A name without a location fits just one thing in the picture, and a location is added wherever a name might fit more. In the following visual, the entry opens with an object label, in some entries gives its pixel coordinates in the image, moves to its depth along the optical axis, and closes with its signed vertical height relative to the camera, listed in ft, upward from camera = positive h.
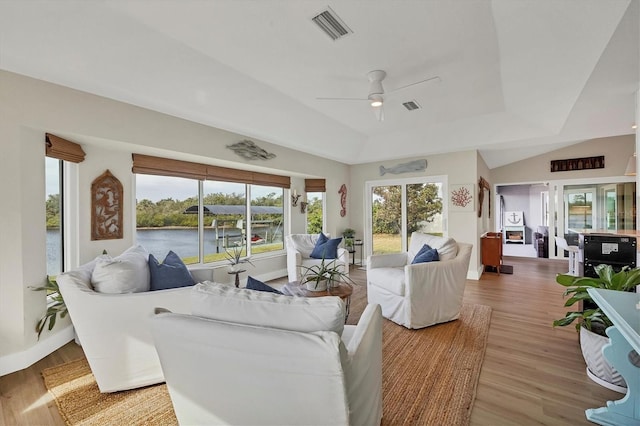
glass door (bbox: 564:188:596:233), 20.83 +0.00
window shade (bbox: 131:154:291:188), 11.31 +2.01
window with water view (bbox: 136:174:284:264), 12.11 -0.25
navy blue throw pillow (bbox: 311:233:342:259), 14.76 -2.05
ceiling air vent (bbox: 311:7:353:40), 6.68 +4.81
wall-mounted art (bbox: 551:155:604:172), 19.99 +3.43
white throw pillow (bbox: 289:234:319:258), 15.52 -1.80
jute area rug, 5.53 -4.13
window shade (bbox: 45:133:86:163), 8.16 +2.05
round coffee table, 8.50 -2.56
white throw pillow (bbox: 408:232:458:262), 10.51 -1.42
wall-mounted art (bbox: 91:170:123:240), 10.00 +0.24
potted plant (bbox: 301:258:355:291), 8.80 -2.26
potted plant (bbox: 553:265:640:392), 6.31 -2.88
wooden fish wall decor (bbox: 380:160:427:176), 18.43 +3.01
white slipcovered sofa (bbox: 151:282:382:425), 3.26 -1.95
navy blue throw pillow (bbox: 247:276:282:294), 5.18 -1.41
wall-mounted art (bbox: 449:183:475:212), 16.58 +0.79
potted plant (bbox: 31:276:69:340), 7.81 -2.82
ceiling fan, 9.45 +4.37
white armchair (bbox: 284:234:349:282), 14.42 -2.37
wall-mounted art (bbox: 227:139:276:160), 13.23 +3.12
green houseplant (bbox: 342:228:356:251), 20.29 -1.82
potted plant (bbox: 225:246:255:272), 14.75 -2.30
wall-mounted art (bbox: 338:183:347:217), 20.83 +0.90
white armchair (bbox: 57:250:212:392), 5.96 -2.59
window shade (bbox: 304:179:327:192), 19.19 +1.86
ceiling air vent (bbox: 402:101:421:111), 12.62 +4.98
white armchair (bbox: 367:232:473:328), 9.30 -2.77
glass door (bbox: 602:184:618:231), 19.77 +0.11
